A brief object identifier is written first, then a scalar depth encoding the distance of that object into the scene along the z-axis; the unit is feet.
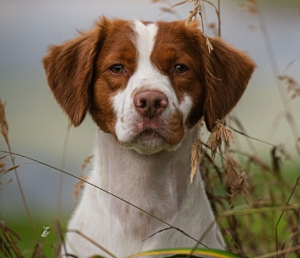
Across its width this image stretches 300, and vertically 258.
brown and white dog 17.26
